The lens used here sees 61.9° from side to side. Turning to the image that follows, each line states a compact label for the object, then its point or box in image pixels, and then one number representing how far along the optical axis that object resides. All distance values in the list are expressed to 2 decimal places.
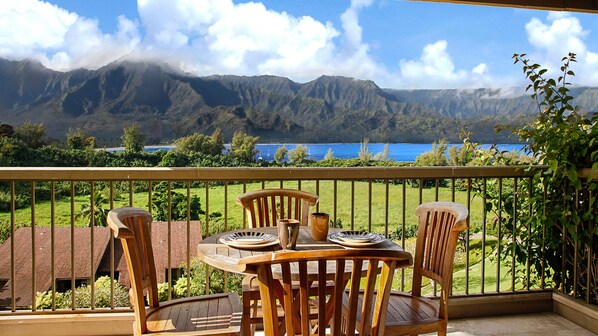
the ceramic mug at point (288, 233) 1.99
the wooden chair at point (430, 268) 2.13
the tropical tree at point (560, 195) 3.49
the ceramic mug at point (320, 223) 2.16
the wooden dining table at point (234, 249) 1.92
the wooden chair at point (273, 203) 3.04
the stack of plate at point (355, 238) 2.12
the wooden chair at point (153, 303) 2.01
